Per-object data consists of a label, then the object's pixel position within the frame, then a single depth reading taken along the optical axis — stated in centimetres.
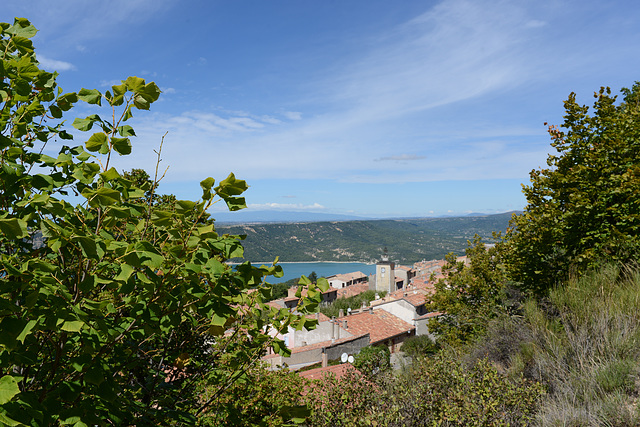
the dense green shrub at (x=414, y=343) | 2808
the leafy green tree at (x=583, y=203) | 799
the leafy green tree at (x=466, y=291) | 1525
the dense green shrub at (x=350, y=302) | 5191
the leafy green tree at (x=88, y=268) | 132
